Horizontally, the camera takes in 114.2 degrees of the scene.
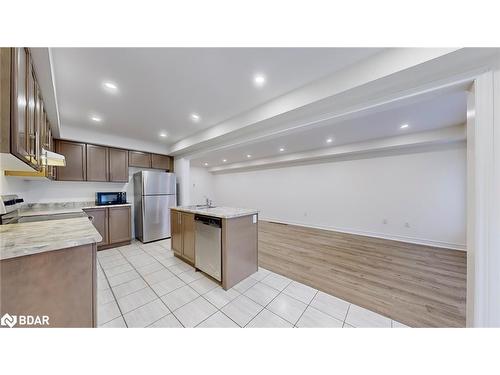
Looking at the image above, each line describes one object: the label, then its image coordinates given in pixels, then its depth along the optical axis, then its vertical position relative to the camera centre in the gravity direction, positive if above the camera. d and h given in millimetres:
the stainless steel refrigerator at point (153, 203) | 3630 -371
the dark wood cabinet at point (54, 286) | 763 -526
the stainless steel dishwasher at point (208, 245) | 2039 -780
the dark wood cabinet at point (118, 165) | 3506 +505
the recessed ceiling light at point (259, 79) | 1684 +1164
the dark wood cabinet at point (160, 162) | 4109 +676
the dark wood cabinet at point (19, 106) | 827 +488
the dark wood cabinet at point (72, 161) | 2979 +510
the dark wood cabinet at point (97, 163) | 3248 +513
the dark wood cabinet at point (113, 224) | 3166 -751
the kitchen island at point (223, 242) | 1995 -754
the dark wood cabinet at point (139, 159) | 3777 +685
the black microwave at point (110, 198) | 3383 -230
